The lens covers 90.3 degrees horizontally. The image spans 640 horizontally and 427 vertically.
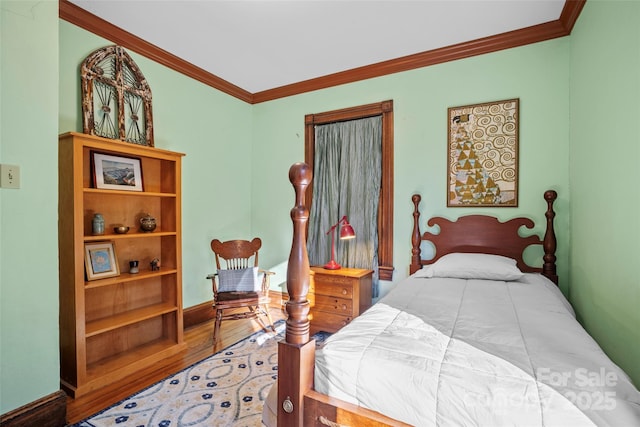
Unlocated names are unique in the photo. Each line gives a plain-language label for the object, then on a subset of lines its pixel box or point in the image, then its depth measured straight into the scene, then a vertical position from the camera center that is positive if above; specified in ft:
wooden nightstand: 9.35 -2.67
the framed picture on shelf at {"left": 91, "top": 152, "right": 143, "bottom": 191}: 7.78 +0.94
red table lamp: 9.84 -0.82
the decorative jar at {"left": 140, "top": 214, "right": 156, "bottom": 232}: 8.65 -0.42
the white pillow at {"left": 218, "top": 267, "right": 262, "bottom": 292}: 9.98 -2.27
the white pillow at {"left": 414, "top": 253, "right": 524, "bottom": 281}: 7.25 -1.41
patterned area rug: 5.83 -3.88
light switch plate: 5.36 +0.56
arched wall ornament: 8.01 +3.01
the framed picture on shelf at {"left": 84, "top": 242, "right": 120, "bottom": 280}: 7.52 -1.27
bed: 2.82 -1.65
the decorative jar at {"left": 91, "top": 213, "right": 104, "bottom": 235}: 7.63 -0.40
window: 10.51 +0.41
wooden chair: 9.39 -2.38
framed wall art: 8.86 +1.55
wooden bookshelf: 6.79 -1.70
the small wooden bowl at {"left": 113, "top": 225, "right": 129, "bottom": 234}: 7.98 -0.53
